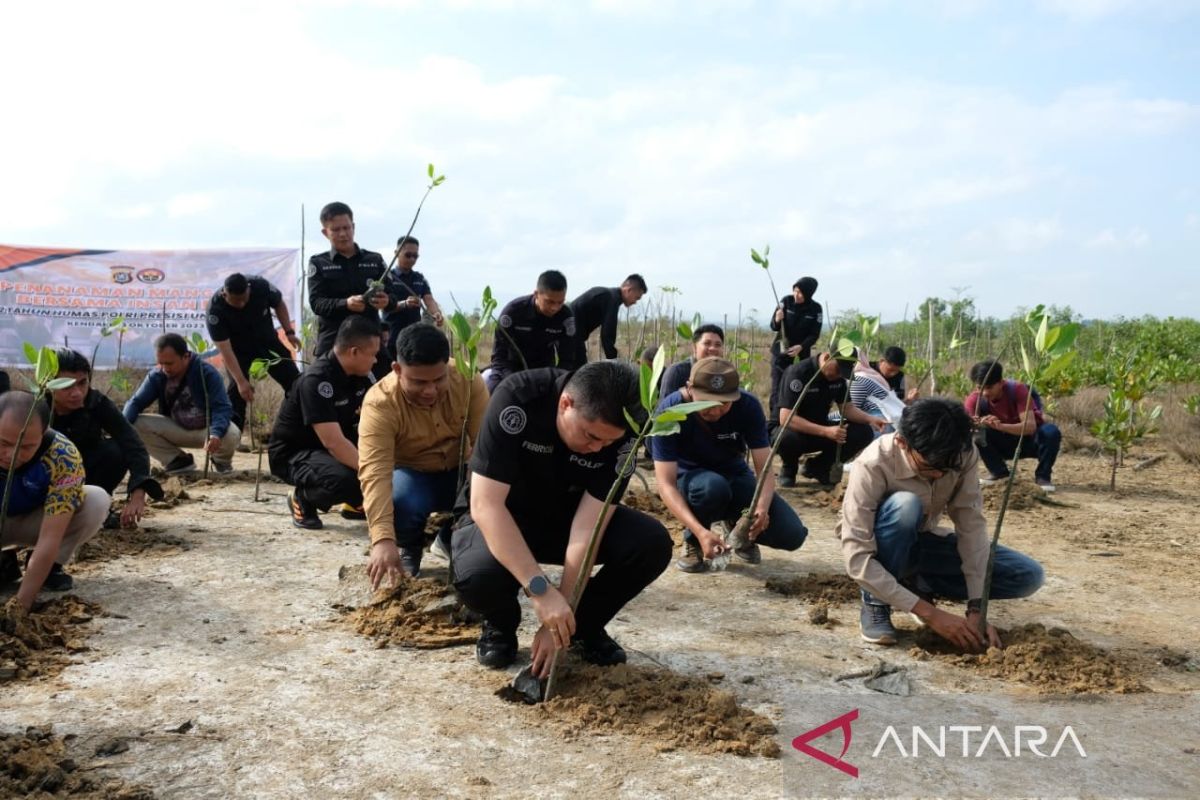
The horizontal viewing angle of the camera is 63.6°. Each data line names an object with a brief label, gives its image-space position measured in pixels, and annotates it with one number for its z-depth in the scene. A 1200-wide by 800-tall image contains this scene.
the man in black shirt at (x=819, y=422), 6.31
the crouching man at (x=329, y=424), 4.48
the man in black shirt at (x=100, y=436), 4.21
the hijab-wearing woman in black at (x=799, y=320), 8.09
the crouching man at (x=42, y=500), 3.32
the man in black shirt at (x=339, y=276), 5.77
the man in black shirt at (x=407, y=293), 6.88
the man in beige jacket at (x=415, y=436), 3.50
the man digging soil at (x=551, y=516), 2.61
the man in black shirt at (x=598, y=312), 7.07
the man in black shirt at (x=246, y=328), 6.19
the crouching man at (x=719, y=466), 4.17
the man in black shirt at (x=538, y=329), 5.93
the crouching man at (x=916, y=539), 3.22
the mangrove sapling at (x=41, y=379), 2.96
